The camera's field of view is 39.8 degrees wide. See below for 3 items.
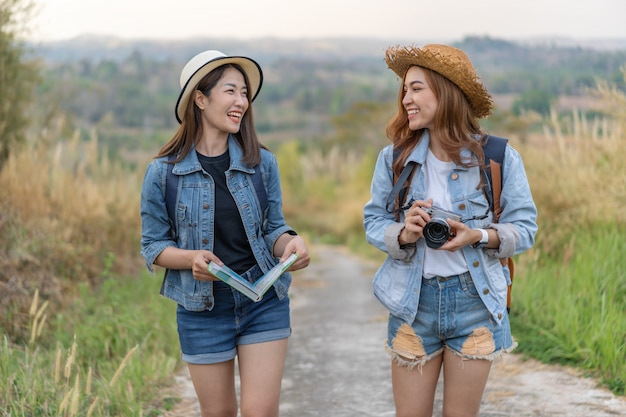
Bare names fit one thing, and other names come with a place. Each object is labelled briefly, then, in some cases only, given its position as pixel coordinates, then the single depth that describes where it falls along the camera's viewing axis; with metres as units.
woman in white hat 3.40
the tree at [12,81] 8.52
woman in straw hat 3.14
